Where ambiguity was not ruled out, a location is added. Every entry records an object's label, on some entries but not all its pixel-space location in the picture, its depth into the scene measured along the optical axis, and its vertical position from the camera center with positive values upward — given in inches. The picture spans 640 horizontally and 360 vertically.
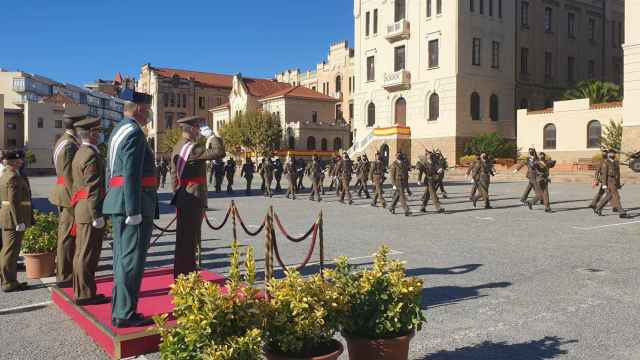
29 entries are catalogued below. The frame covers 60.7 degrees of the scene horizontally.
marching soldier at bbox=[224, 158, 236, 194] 1030.4 +0.0
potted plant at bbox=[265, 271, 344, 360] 135.2 -37.7
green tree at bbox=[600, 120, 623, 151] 1237.1 +77.3
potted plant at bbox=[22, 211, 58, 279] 302.5 -44.9
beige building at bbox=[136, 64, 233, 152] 3176.7 +461.8
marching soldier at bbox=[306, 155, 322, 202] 847.1 -6.5
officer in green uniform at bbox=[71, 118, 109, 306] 221.0 -16.6
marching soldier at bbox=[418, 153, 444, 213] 629.6 -12.3
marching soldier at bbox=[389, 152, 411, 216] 611.5 -9.5
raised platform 176.9 -53.4
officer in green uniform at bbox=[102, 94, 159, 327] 184.5 -15.7
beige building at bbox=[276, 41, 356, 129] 2704.2 +486.9
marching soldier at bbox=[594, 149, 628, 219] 566.6 -10.2
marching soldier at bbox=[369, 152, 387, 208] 696.4 -6.9
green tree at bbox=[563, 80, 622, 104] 1409.9 +201.8
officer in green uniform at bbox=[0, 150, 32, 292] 271.3 -22.6
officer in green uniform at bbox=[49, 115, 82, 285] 254.5 -12.5
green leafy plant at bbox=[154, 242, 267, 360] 125.4 -36.2
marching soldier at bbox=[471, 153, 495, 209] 676.9 -6.9
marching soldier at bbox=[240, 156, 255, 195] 1021.2 -0.1
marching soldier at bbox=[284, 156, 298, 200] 886.4 -5.1
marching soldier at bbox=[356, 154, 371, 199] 866.8 -3.7
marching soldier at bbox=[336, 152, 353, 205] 792.3 -3.3
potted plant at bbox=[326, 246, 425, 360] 145.9 -38.8
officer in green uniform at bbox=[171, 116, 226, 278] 249.1 -10.6
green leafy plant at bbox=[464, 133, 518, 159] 1465.3 +65.4
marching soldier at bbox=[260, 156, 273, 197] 957.2 -2.0
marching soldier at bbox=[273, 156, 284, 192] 1025.9 +4.4
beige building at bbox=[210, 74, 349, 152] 2247.8 +266.9
